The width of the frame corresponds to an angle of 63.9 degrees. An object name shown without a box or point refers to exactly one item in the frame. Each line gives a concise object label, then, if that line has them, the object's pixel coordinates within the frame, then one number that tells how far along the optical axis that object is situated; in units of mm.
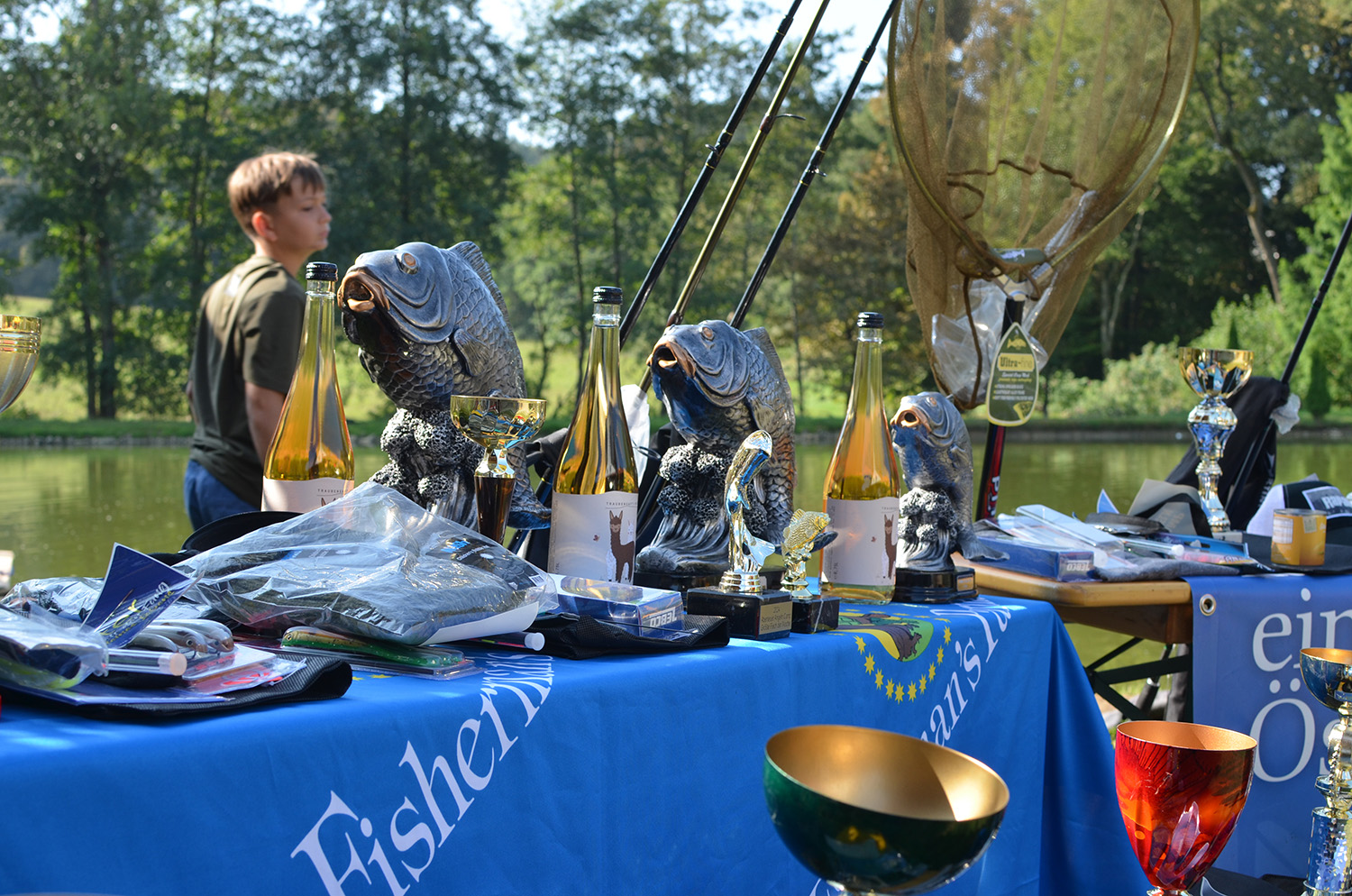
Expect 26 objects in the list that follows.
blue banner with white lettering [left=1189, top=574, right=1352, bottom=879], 2092
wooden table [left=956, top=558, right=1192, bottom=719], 2068
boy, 2422
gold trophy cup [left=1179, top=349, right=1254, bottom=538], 2695
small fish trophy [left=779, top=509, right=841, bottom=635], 1392
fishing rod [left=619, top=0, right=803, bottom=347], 1824
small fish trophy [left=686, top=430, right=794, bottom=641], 1313
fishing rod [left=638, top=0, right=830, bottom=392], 1879
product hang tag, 2367
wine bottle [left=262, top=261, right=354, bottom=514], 1343
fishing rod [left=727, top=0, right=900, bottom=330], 1982
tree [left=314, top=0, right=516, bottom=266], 22344
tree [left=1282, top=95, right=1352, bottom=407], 23781
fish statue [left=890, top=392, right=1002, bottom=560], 1881
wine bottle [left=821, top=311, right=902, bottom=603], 1640
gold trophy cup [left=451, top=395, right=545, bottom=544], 1230
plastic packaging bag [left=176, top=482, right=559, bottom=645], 1010
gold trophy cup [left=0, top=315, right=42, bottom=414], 999
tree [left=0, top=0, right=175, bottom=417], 21844
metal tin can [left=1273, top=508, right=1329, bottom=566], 2291
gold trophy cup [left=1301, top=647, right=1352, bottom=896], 1435
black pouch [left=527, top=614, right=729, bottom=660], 1114
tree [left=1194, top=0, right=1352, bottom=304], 24922
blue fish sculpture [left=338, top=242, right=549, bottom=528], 1315
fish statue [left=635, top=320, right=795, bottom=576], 1503
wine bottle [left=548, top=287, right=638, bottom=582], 1375
